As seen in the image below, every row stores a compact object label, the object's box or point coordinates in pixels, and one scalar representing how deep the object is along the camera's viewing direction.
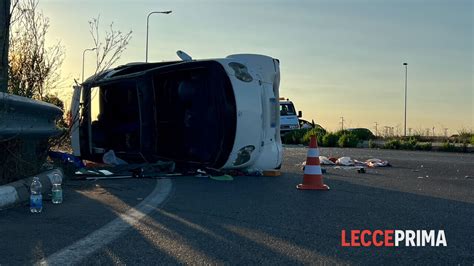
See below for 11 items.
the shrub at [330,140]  29.16
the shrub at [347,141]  28.53
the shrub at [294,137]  32.47
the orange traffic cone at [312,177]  8.63
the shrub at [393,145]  26.91
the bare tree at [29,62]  9.12
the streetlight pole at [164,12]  35.31
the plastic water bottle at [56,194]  6.66
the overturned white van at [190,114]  10.70
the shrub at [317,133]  30.74
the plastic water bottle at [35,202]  5.98
